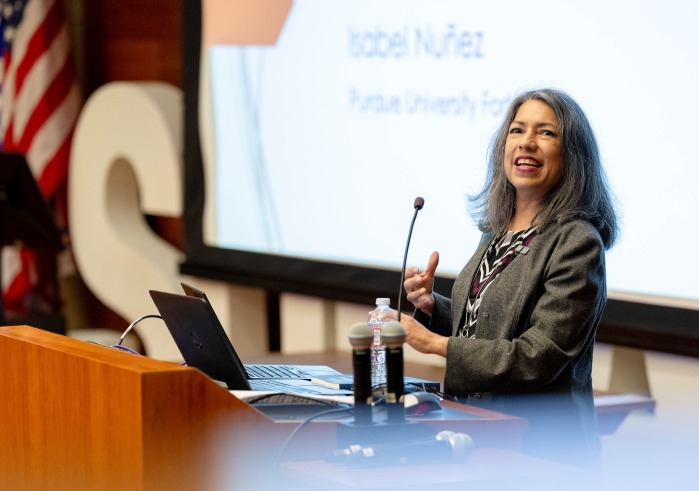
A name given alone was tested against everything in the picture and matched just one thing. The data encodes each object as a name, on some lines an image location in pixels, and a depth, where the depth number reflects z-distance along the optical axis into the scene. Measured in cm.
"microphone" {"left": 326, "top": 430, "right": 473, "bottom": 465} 856
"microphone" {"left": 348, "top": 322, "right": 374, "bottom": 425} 857
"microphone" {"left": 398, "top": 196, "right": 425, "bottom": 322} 910
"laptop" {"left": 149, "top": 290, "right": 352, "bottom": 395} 880
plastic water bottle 937
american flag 1866
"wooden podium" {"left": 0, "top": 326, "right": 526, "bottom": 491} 850
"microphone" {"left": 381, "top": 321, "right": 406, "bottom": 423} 856
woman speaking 912
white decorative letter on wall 1663
